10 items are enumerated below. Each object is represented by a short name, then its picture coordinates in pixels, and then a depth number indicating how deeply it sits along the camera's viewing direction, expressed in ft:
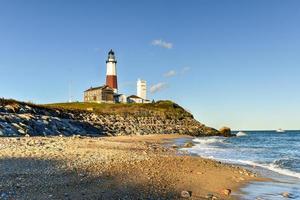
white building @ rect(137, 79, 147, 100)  450.71
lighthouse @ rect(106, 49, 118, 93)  403.54
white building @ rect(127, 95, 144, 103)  422.00
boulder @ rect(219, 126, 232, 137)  348.59
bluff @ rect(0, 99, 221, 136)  125.80
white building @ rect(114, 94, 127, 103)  399.81
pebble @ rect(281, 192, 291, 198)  40.95
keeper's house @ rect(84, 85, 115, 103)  376.39
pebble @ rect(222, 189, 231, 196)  41.20
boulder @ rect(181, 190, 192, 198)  37.09
